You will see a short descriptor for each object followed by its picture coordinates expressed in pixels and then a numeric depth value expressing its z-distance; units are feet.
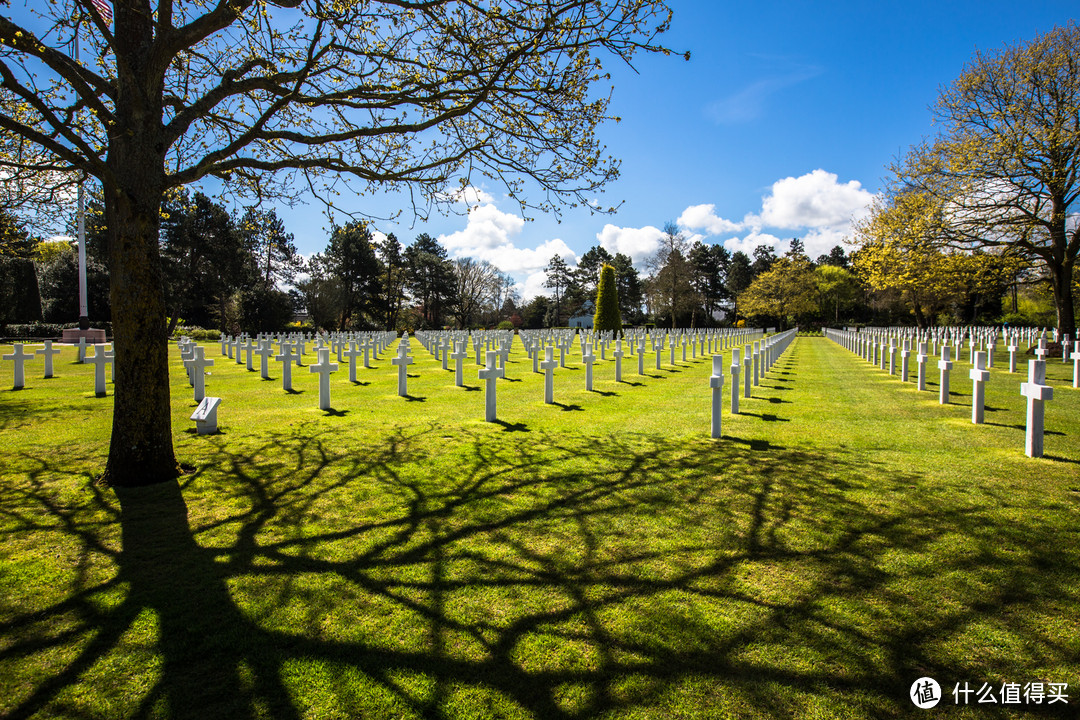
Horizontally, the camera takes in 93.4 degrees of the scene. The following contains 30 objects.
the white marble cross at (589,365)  37.27
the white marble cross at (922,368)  34.37
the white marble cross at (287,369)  36.17
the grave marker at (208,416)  21.67
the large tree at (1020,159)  57.11
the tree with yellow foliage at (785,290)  205.57
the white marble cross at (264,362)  43.34
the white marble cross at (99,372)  31.55
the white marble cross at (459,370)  39.37
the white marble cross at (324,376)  28.30
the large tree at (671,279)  186.80
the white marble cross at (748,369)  32.14
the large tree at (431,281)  217.97
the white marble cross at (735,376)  26.35
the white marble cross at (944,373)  28.27
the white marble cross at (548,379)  30.98
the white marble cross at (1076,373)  33.22
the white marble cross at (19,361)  35.14
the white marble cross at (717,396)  21.77
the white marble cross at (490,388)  25.79
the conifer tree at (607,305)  117.91
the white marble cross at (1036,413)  17.66
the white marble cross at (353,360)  41.78
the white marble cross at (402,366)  34.14
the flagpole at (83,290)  82.09
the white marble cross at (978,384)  22.58
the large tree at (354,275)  185.47
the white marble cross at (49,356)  41.11
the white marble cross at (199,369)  30.14
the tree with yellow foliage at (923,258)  61.57
